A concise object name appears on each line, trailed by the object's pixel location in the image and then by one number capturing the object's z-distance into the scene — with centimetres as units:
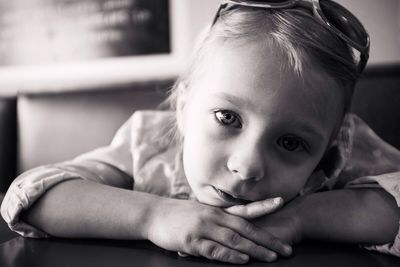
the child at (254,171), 44
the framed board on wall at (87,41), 118
